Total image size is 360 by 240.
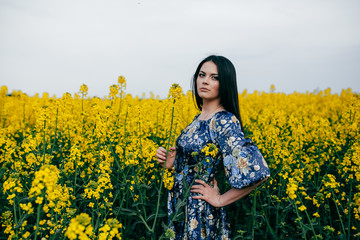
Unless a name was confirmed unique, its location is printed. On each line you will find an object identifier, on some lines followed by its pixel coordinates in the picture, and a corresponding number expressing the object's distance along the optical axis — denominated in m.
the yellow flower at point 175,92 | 2.47
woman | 2.24
